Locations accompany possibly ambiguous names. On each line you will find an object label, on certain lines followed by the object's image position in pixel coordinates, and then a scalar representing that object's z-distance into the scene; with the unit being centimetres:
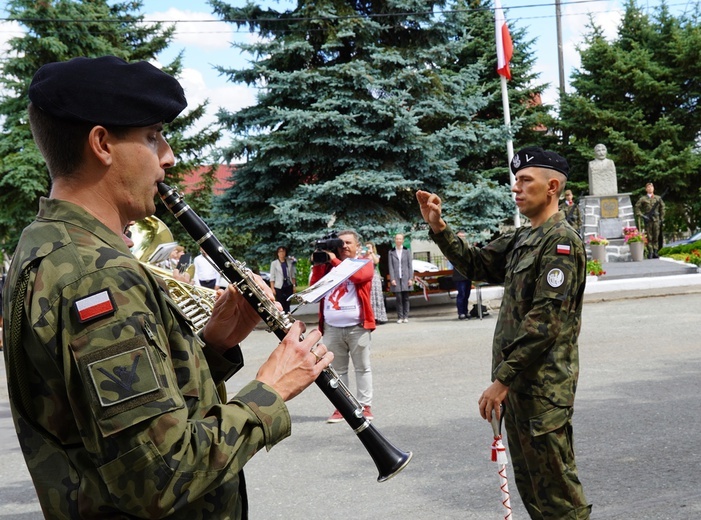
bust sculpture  2452
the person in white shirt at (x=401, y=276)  1522
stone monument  2408
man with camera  720
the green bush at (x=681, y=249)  2259
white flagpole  1781
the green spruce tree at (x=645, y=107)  2919
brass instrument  273
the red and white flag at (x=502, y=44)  1869
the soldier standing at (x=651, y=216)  2471
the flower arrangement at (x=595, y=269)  1797
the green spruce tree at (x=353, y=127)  1641
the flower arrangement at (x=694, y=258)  1873
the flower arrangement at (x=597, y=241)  2215
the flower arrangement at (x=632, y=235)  2284
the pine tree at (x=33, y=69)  2252
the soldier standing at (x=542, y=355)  329
